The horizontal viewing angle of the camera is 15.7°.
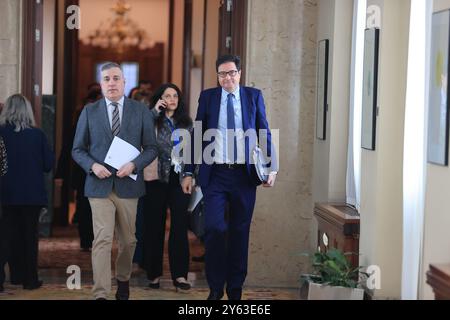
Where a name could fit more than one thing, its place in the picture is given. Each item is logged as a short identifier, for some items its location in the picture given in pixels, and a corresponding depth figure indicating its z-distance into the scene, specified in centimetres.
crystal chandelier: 3472
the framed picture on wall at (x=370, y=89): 1116
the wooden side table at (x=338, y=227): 1208
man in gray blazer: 1191
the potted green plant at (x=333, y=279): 1076
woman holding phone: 1376
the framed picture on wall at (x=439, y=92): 920
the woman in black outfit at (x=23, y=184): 1330
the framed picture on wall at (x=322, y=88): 1396
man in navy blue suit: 1184
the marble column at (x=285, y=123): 1454
